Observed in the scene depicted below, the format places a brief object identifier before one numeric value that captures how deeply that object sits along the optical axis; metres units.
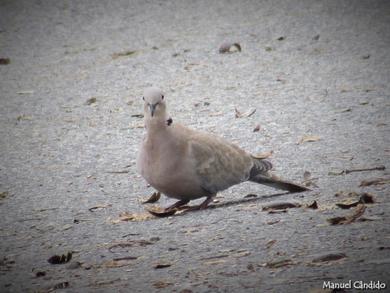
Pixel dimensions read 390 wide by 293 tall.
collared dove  11.13
